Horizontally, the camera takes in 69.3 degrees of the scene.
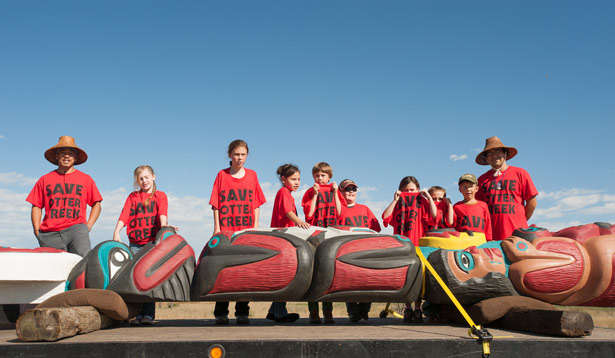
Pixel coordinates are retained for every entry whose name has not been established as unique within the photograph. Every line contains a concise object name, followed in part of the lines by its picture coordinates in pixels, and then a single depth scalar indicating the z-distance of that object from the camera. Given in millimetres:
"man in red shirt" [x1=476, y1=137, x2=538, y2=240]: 5074
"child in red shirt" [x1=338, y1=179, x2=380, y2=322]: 5312
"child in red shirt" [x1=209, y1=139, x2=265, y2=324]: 4738
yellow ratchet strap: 2652
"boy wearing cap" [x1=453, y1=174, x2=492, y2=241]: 4973
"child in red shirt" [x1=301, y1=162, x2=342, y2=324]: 5176
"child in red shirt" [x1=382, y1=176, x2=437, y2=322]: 4969
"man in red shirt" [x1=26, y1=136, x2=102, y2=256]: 4703
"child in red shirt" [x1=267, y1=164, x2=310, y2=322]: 4527
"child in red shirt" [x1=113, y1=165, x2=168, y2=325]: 4750
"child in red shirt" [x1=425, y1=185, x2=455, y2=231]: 4957
